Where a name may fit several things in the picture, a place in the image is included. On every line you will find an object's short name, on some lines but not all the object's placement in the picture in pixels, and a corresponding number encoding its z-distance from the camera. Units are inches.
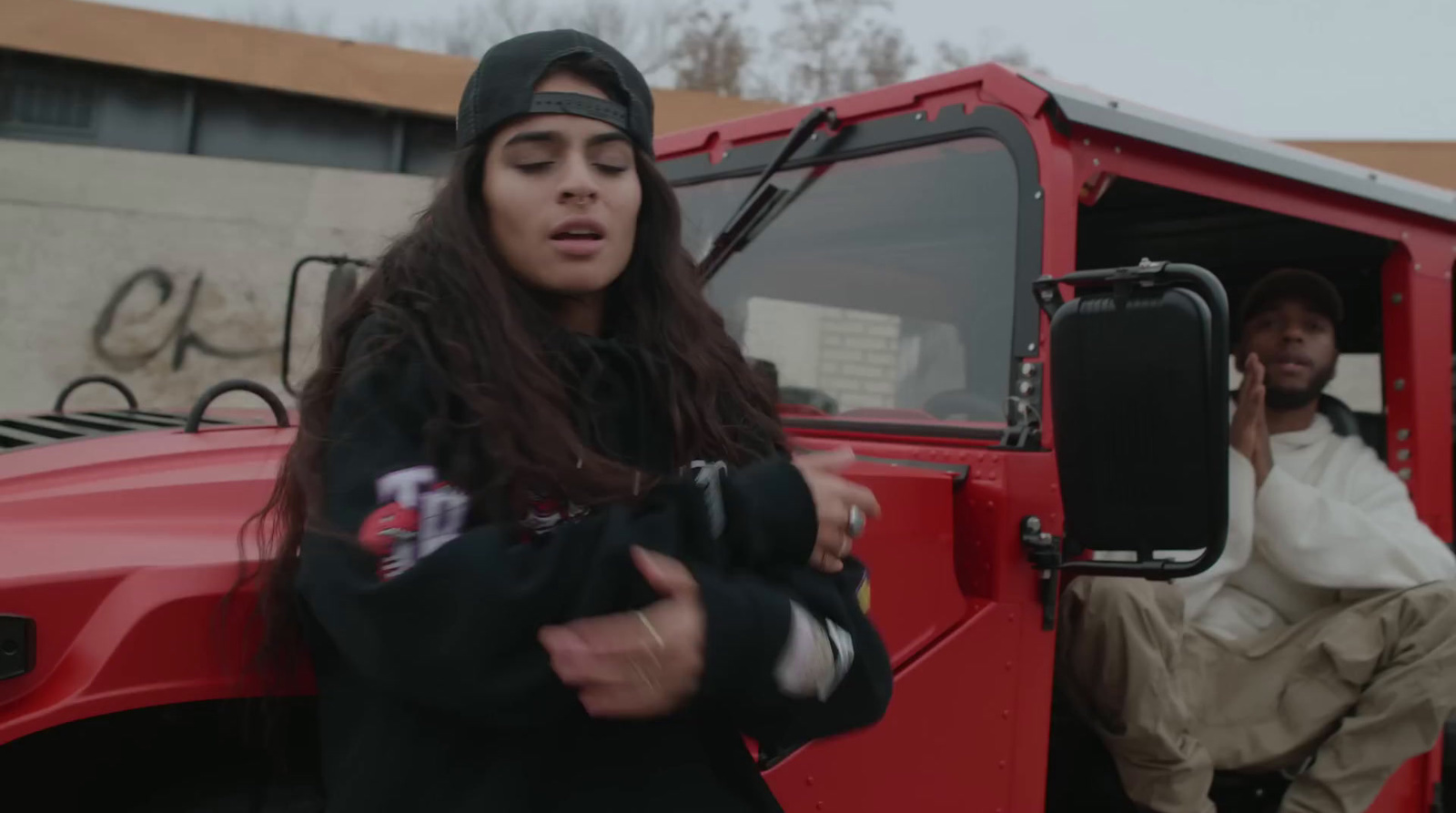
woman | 36.2
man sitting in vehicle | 81.4
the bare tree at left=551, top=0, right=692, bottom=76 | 658.2
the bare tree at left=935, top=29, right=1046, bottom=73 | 679.1
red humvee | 51.3
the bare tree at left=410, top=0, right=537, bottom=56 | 637.9
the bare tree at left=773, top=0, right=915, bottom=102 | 698.8
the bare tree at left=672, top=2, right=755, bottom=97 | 701.3
